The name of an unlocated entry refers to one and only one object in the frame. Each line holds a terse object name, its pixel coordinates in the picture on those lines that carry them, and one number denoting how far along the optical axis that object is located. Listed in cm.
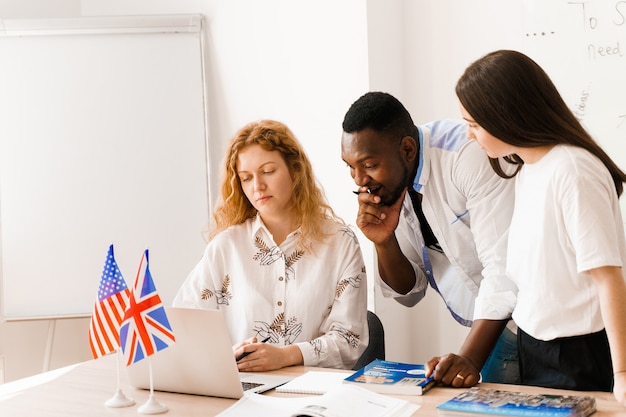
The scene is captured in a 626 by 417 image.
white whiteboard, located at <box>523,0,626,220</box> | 282
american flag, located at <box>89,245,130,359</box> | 190
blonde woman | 240
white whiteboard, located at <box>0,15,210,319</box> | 328
